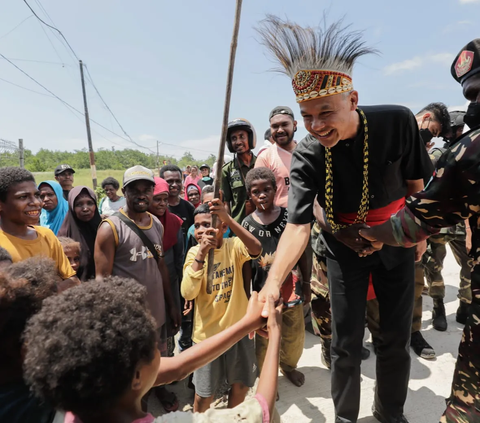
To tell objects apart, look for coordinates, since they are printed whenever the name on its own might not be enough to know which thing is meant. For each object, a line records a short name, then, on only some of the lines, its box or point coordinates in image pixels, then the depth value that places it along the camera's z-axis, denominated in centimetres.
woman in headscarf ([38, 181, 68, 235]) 420
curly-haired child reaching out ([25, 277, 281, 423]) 86
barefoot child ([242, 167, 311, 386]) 290
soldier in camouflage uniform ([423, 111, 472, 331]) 368
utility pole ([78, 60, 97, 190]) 1484
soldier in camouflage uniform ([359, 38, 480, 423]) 128
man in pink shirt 382
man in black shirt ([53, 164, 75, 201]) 571
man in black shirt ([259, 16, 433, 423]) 193
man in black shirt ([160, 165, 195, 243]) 437
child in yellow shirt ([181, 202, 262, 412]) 231
